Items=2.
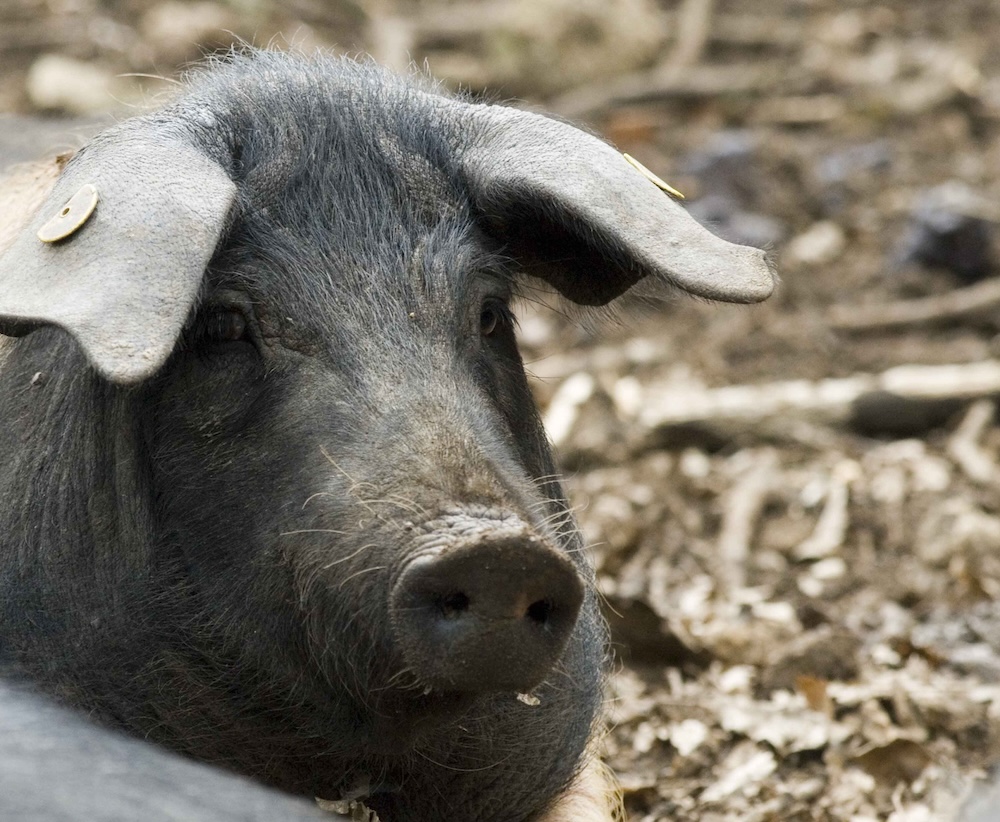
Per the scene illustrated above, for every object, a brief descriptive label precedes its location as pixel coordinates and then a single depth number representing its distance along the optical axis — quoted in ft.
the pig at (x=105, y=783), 16.24
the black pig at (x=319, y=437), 20.13
